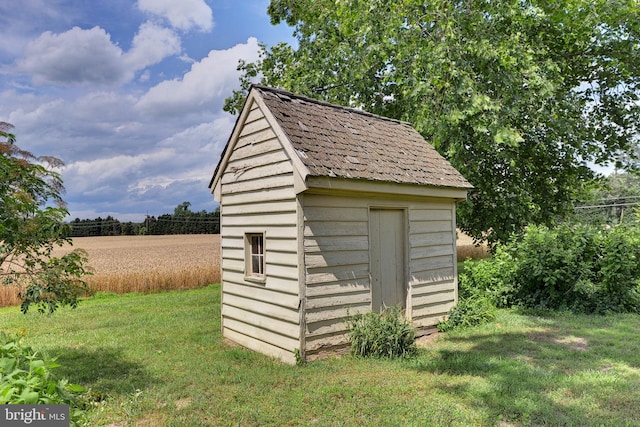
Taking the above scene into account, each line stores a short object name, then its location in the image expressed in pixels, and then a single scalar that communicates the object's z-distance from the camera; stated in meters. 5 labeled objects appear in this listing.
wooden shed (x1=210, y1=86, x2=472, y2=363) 6.46
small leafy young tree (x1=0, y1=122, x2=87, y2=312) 5.20
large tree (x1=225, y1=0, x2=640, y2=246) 11.57
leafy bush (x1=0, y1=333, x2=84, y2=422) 2.73
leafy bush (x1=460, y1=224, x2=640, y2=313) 9.63
